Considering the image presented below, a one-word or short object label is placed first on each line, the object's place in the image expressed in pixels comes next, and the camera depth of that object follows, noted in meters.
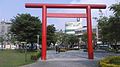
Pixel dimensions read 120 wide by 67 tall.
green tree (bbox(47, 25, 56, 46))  27.39
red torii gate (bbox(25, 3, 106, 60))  11.86
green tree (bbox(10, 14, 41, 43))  21.09
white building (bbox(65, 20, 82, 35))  50.24
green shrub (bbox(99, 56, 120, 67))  6.47
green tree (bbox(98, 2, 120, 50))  9.25
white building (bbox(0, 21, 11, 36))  47.23
